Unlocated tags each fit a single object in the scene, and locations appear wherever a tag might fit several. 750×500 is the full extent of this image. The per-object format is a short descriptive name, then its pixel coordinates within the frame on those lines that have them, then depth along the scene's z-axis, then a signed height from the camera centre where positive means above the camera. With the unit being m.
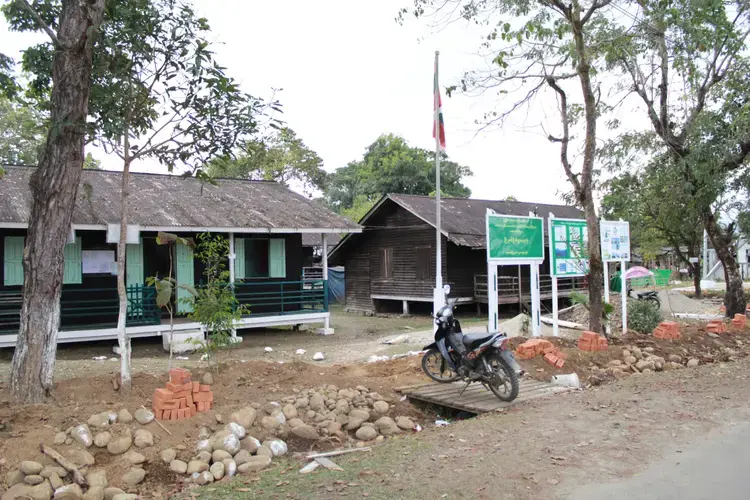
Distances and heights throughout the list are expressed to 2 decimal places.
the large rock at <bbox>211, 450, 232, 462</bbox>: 5.24 -1.62
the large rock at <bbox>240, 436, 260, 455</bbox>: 5.55 -1.62
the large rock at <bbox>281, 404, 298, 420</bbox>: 6.33 -1.50
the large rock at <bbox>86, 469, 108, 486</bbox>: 4.76 -1.65
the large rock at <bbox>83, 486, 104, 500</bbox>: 4.55 -1.68
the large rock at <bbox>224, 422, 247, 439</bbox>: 5.66 -1.50
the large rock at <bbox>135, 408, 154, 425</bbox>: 5.64 -1.36
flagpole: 13.17 +2.88
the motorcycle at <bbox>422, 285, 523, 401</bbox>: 7.29 -1.15
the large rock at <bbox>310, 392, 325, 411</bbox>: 6.68 -1.48
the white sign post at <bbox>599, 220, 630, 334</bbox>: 12.66 +0.41
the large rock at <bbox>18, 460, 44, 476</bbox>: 4.72 -1.53
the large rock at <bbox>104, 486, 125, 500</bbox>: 4.62 -1.70
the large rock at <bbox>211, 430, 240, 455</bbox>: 5.40 -1.55
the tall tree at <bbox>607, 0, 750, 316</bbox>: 13.55 +4.04
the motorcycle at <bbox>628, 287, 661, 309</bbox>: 17.81 -0.93
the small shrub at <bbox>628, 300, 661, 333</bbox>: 13.42 -1.18
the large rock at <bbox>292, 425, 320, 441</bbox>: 5.96 -1.62
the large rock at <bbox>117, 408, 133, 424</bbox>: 5.57 -1.34
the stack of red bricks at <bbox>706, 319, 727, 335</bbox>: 12.64 -1.36
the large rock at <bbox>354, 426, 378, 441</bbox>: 6.30 -1.73
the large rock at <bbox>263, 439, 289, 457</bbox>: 5.61 -1.66
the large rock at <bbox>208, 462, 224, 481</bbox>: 5.02 -1.68
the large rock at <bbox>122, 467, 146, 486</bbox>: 4.89 -1.67
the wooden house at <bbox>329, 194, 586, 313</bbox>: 21.31 +0.35
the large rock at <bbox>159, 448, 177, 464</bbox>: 5.20 -1.60
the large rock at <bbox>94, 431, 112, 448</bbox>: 5.23 -1.46
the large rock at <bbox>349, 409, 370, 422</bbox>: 6.59 -1.61
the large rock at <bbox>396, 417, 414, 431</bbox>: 6.64 -1.73
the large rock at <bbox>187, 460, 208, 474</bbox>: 5.09 -1.66
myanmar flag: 13.78 +3.67
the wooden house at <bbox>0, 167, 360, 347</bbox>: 12.78 +0.57
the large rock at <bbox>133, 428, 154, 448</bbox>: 5.32 -1.49
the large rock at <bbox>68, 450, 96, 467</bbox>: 4.97 -1.54
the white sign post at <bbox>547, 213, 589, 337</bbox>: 12.02 +0.34
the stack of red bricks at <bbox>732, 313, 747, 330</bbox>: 13.53 -1.33
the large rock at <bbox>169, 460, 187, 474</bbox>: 5.09 -1.66
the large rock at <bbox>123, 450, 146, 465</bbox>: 5.09 -1.58
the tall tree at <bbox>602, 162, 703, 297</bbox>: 17.11 +1.98
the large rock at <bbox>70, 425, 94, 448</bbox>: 5.18 -1.41
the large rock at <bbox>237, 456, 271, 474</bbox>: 5.18 -1.70
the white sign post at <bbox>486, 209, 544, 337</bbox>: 10.50 +0.36
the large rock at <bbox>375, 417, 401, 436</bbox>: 6.47 -1.71
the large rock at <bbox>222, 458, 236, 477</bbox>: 5.11 -1.68
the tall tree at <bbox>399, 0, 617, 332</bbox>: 10.72 +3.65
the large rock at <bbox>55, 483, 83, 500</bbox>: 4.54 -1.67
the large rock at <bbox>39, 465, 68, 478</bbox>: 4.75 -1.58
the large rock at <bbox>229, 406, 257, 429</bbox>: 5.93 -1.46
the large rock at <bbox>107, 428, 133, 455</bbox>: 5.21 -1.50
